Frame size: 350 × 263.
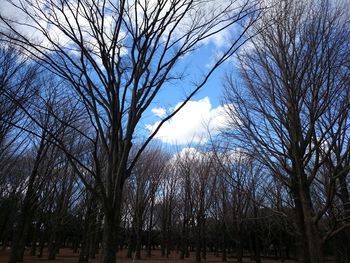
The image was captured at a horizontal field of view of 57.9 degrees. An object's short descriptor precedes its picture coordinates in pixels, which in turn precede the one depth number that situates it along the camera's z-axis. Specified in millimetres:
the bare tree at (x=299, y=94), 5465
